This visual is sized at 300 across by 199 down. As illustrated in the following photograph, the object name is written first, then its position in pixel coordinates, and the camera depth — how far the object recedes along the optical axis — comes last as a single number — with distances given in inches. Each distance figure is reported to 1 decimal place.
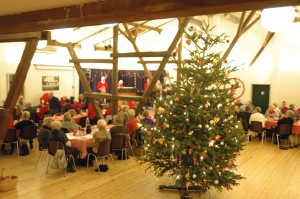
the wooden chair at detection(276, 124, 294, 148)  350.3
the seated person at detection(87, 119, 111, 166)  255.8
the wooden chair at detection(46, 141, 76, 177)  243.4
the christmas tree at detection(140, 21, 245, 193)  192.2
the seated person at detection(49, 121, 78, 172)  245.9
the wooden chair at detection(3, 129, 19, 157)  291.7
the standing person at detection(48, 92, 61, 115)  413.0
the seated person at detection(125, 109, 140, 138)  312.1
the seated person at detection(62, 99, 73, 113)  429.7
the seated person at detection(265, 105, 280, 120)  404.9
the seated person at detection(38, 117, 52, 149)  261.9
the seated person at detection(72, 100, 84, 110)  449.4
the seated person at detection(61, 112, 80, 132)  291.4
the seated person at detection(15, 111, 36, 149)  306.6
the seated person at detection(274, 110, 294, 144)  351.9
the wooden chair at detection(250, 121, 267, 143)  375.2
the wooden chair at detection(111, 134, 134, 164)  274.8
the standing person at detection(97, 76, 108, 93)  647.4
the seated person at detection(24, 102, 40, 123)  389.1
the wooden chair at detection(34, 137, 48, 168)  264.5
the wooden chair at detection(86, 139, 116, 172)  250.4
